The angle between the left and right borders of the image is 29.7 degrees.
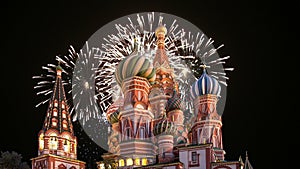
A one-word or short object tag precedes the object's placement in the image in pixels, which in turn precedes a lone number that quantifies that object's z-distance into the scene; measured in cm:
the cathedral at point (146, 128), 3303
